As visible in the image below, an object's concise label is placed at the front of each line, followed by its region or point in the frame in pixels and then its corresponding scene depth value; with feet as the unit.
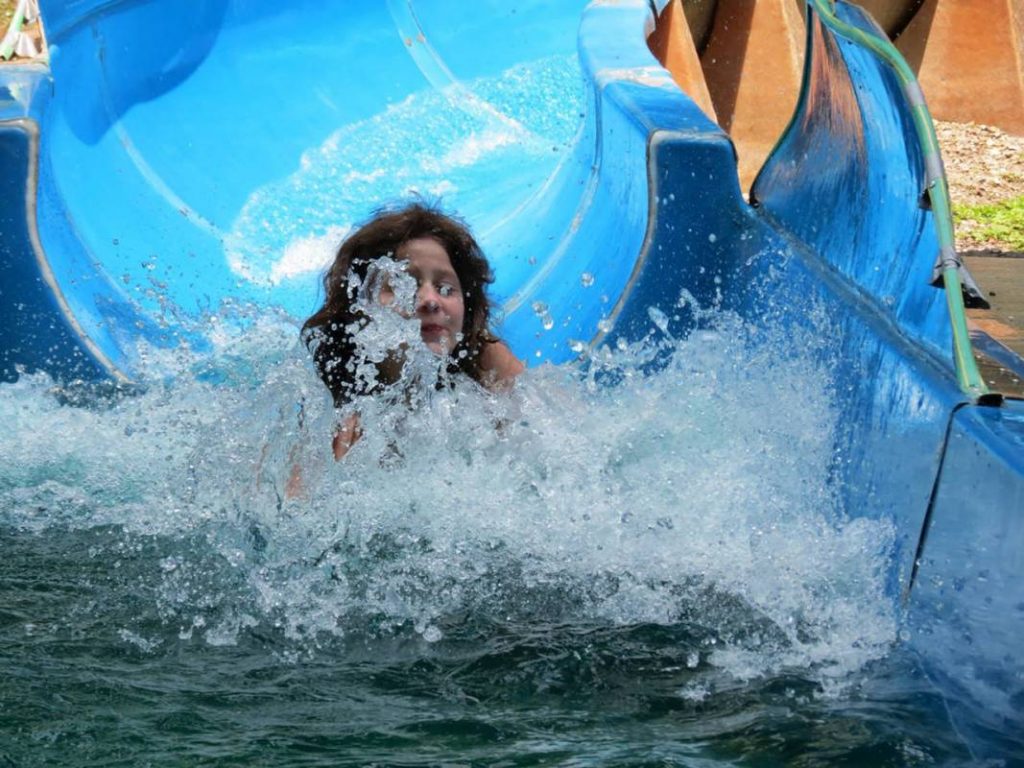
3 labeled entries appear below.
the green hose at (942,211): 14.61
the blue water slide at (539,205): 14.74
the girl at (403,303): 21.94
